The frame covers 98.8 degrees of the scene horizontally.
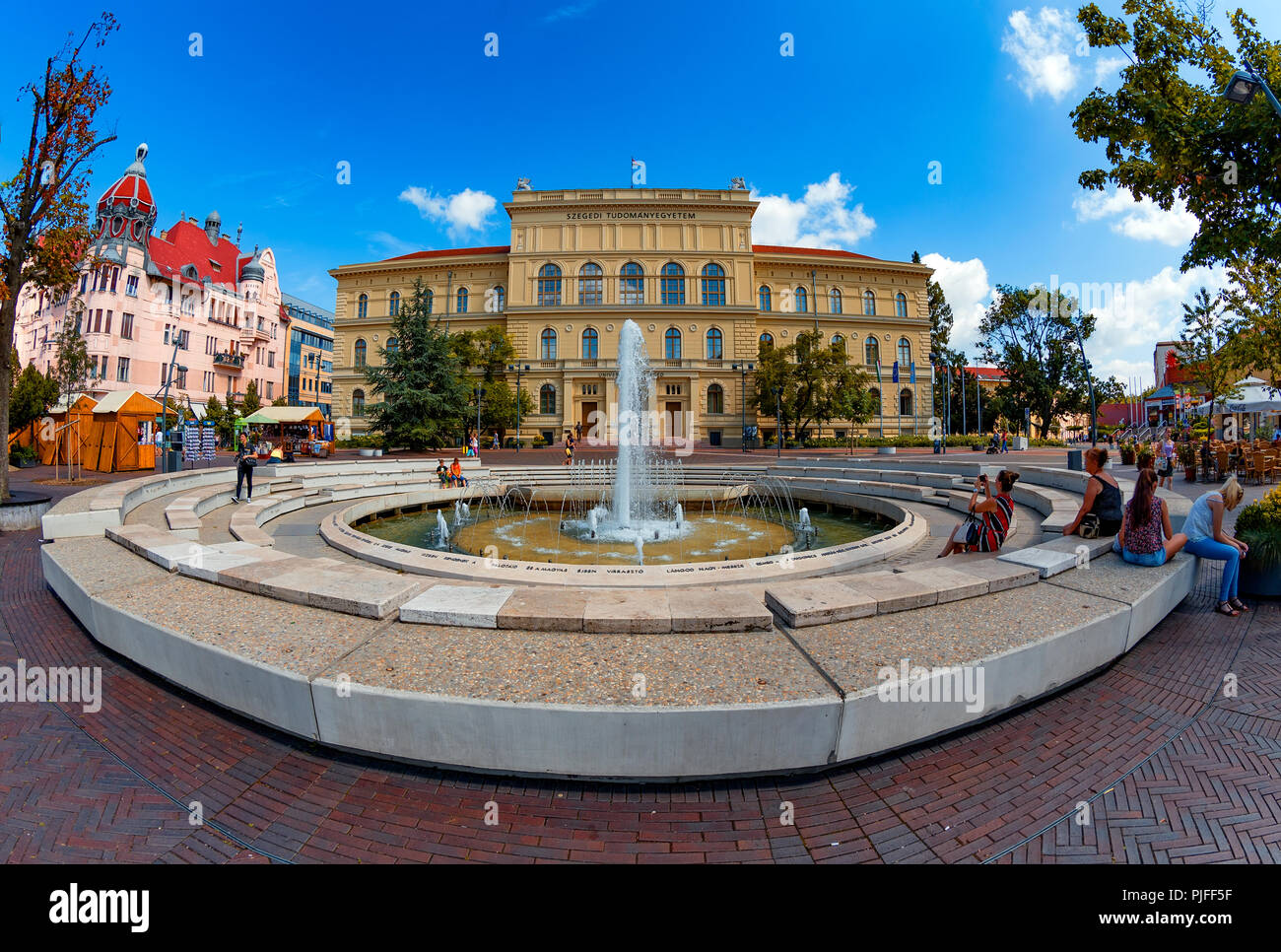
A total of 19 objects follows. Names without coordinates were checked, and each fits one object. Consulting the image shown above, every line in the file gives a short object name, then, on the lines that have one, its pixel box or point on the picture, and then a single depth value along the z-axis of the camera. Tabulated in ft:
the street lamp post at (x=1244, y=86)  24.48
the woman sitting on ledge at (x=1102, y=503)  20.70
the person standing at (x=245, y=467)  40.14
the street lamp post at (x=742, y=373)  141.36
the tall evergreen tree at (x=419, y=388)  100.89
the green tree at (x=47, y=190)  35.12
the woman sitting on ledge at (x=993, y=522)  23.08
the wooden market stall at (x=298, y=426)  112.98
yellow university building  152.97
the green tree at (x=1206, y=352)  82.48
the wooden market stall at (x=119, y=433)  68.90
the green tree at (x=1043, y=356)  152.05
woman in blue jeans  17.35
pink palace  151.74
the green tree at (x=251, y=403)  175.22
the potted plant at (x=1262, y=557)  18.34
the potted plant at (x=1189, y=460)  52.90
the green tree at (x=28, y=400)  86.38
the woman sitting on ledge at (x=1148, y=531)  17.03
